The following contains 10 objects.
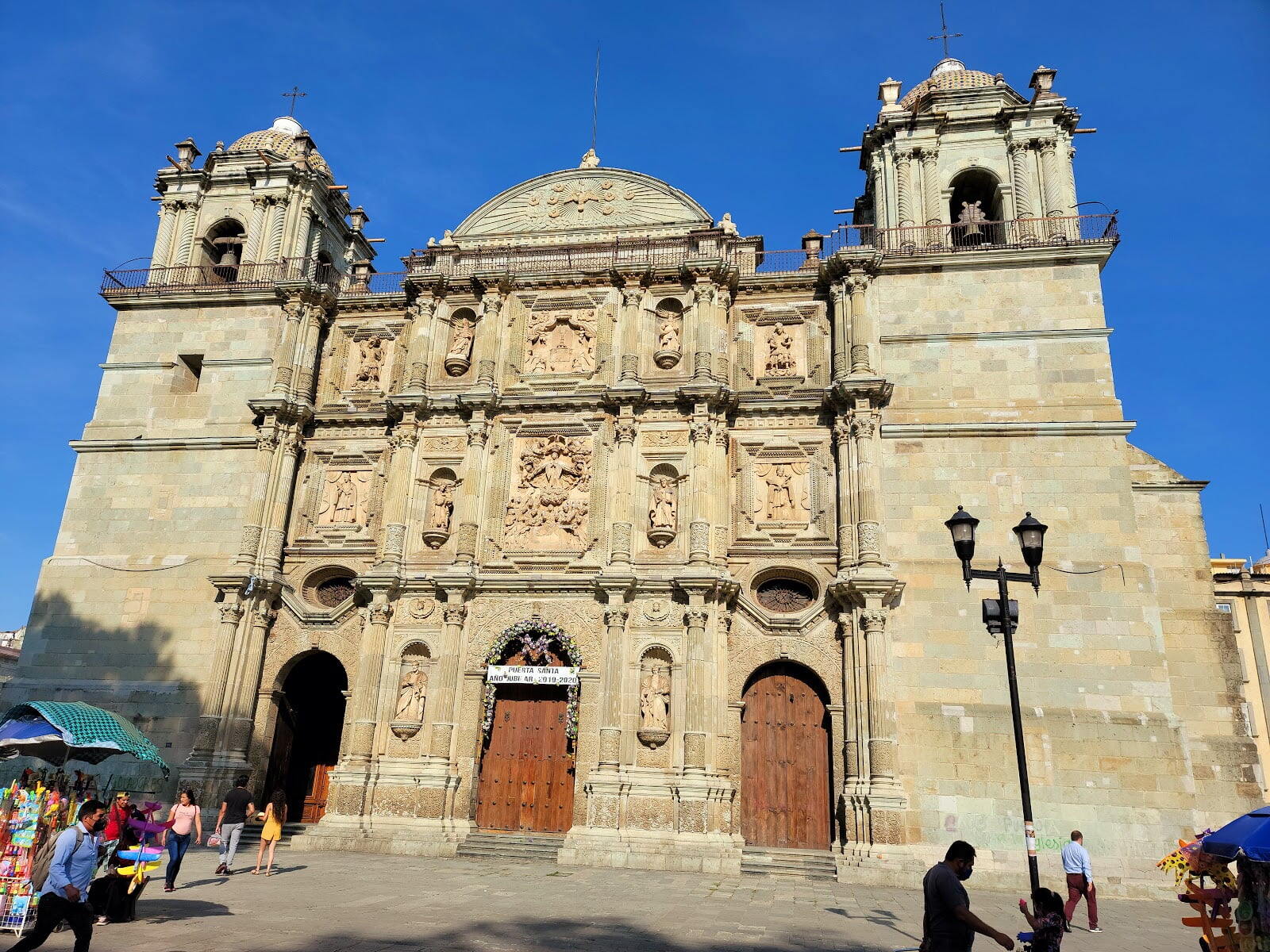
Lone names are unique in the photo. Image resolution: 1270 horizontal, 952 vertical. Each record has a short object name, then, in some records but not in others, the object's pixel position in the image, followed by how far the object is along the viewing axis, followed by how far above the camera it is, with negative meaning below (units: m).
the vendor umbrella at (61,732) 12.82 +0.30
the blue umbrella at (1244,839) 8.14 -0.31
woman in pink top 14.16 -1.03
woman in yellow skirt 16.28 -1.01
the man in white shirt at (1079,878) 13.94 -1.17
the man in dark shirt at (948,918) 7.13 -0.93
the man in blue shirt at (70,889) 8.19 -1.18
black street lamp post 11.37 +2.76
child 7.67 -1.01
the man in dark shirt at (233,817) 16.02 -0.93
